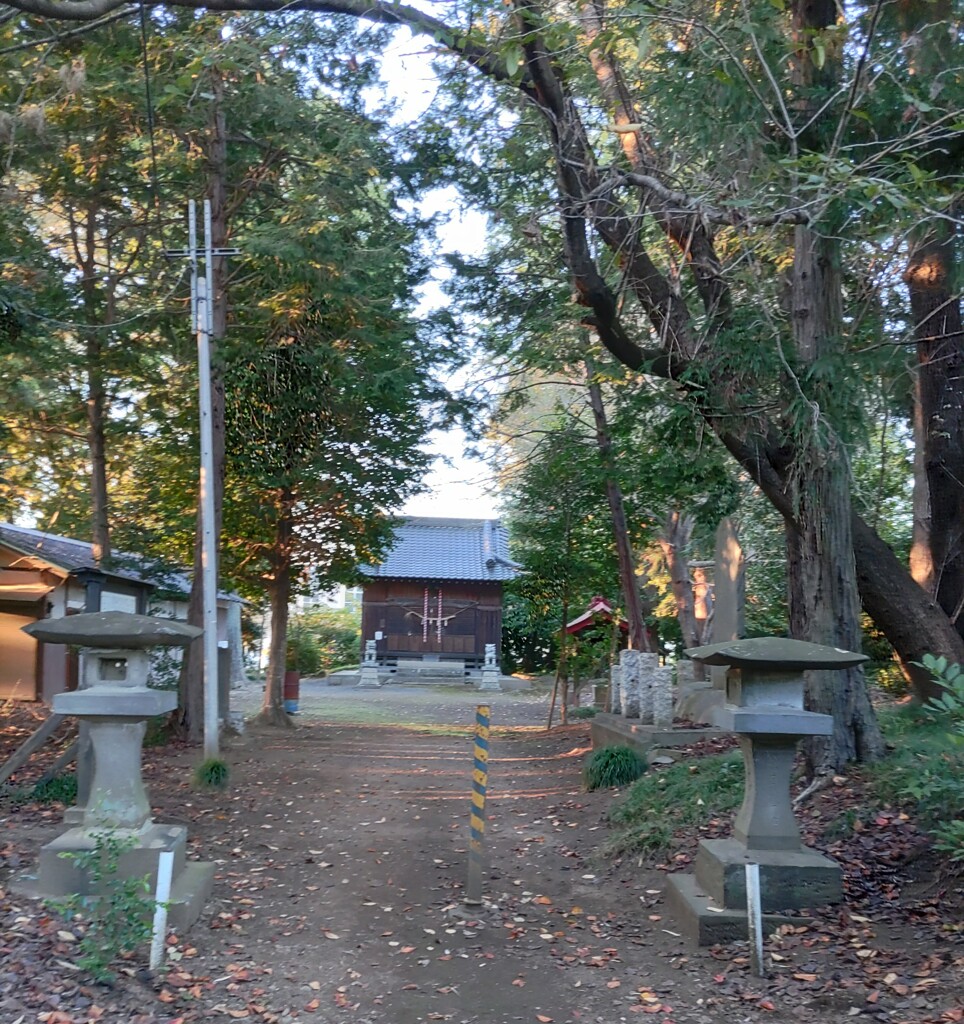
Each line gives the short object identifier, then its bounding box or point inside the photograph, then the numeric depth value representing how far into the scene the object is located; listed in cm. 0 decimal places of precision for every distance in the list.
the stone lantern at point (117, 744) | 705
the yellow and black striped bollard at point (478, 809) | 834
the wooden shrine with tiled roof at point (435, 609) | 4147
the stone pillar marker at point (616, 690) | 1675
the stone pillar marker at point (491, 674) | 3947
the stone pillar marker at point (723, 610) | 1524
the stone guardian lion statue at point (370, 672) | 3870
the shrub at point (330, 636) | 4369
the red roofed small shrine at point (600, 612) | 2306
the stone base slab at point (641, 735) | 1323
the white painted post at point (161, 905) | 622
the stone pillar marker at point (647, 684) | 1434
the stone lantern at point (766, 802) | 706
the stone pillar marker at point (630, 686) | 1534
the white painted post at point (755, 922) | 643
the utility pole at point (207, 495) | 1248
